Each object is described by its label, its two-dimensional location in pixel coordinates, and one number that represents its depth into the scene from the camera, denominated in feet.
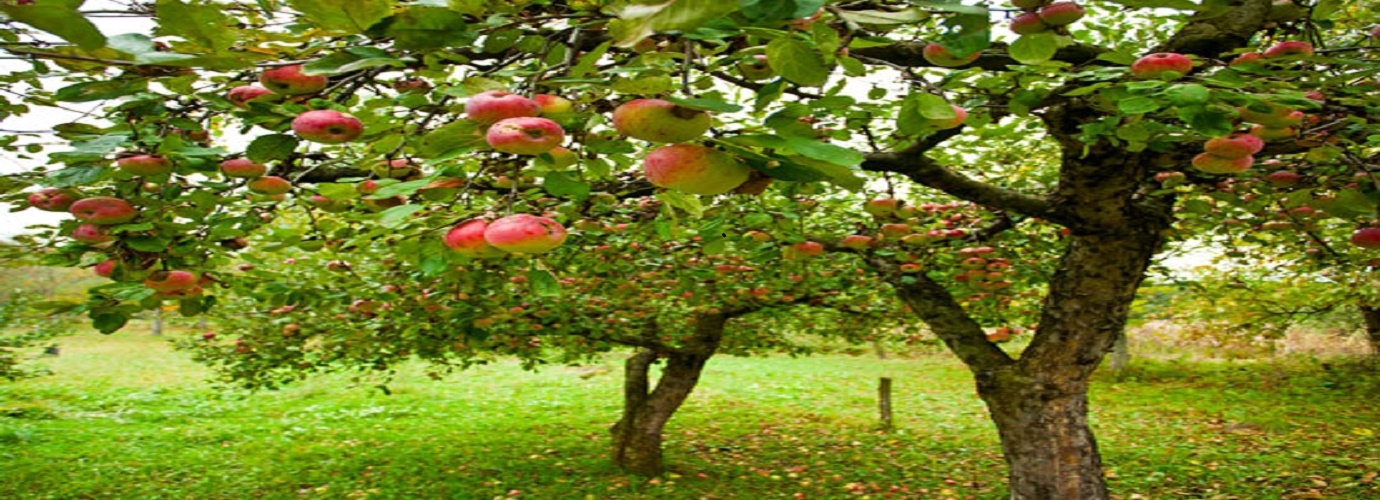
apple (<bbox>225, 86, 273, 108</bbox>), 5.12
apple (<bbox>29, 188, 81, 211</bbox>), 6.54
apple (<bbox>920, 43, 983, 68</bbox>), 5.87
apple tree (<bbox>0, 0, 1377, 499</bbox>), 3.43
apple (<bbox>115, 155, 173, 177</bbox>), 5.64
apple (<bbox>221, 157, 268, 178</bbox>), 6.32
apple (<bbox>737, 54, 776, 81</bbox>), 5.30
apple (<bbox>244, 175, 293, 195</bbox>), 6.98
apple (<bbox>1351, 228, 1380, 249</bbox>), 8.79
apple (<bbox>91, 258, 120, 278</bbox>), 7.13
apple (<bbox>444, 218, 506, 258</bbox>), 4.13
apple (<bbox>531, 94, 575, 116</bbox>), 4.01
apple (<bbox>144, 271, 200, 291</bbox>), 6.68
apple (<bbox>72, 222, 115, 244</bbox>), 6.18
